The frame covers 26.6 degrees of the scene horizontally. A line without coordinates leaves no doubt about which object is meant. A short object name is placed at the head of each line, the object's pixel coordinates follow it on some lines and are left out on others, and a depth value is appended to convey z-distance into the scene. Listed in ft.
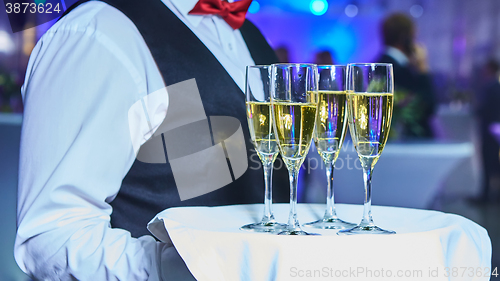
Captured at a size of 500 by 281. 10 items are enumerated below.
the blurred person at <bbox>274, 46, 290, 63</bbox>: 22.66
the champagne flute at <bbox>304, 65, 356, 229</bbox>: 4.78
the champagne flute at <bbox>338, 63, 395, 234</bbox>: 4.62
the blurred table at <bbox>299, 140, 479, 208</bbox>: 14.22
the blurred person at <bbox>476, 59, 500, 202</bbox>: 21.68
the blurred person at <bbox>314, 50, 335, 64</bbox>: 20.53
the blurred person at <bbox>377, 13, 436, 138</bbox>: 16.45
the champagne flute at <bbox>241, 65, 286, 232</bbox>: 4.65
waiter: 4.92
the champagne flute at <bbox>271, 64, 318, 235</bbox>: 4.51
